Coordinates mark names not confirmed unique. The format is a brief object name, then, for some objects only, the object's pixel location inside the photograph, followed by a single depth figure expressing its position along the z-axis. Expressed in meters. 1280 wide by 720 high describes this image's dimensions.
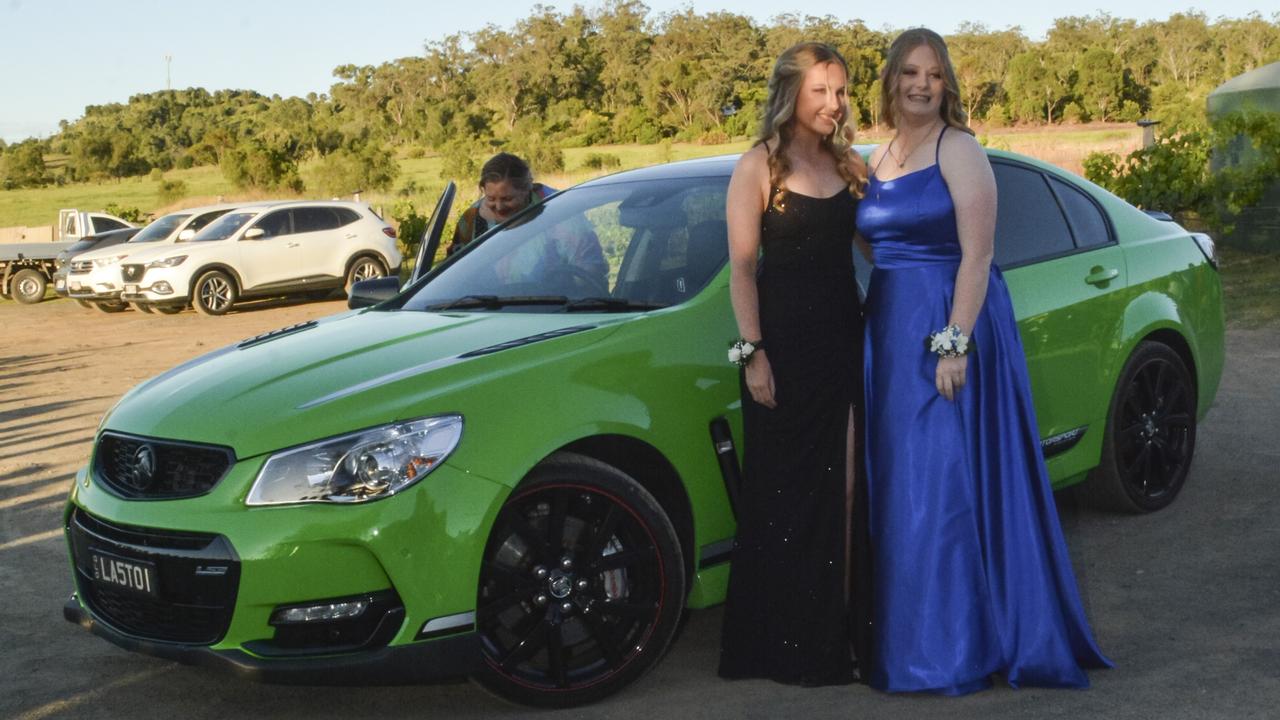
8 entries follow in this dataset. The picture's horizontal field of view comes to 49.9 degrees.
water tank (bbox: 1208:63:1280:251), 18.02
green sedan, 3.58
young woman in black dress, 4.11
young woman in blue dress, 4.14
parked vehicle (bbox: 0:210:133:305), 24.16
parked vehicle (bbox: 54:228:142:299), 22.55
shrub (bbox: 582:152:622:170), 55.94
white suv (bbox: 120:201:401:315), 20.30
